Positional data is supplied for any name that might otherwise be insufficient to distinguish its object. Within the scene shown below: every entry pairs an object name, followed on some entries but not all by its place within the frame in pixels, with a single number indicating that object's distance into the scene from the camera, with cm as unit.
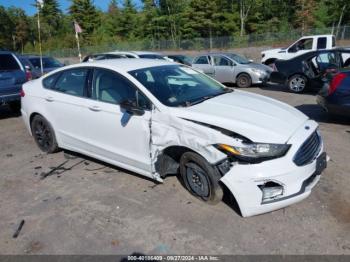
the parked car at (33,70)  1257
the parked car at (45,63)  1448
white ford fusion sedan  327
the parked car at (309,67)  1045
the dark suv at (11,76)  834
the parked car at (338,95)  639
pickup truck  1741
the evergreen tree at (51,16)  7319
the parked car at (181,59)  1694
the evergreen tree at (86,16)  6388
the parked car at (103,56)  1350
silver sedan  1317
